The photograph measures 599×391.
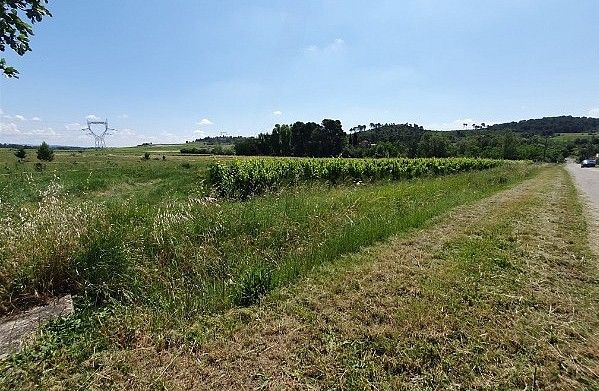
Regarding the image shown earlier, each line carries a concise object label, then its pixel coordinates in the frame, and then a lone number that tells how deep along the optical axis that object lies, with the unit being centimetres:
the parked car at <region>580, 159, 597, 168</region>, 6462
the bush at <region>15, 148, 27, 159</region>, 6291
